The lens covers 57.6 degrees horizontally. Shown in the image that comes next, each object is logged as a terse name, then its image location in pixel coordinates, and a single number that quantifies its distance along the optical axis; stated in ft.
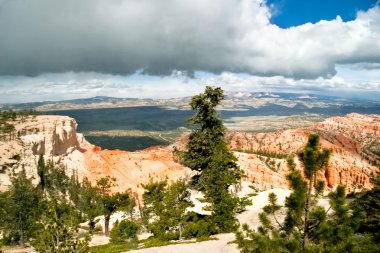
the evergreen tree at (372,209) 75.81
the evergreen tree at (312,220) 50.70
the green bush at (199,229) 133.59
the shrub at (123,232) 175.01
